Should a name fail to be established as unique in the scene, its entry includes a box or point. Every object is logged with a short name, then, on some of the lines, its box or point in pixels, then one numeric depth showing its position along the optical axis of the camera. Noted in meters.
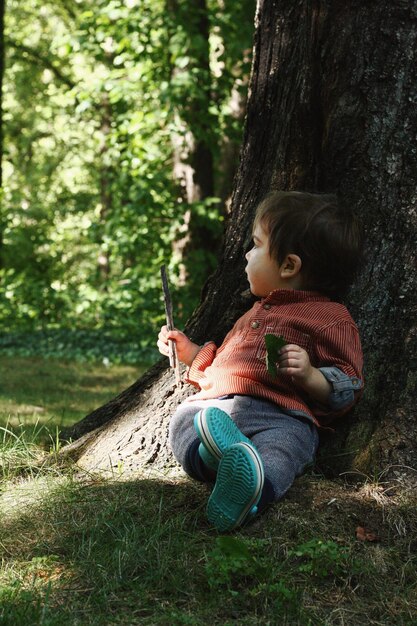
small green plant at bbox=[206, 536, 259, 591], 2.42
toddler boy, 2.84
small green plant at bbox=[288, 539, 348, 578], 2.50
